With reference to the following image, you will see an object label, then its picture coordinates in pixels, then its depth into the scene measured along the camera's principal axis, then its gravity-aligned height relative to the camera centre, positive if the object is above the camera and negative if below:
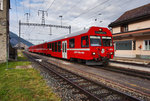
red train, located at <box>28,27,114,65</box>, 9.52 +0.38
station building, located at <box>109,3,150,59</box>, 17.34 +2.38
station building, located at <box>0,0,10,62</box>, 12.88 +2.10
